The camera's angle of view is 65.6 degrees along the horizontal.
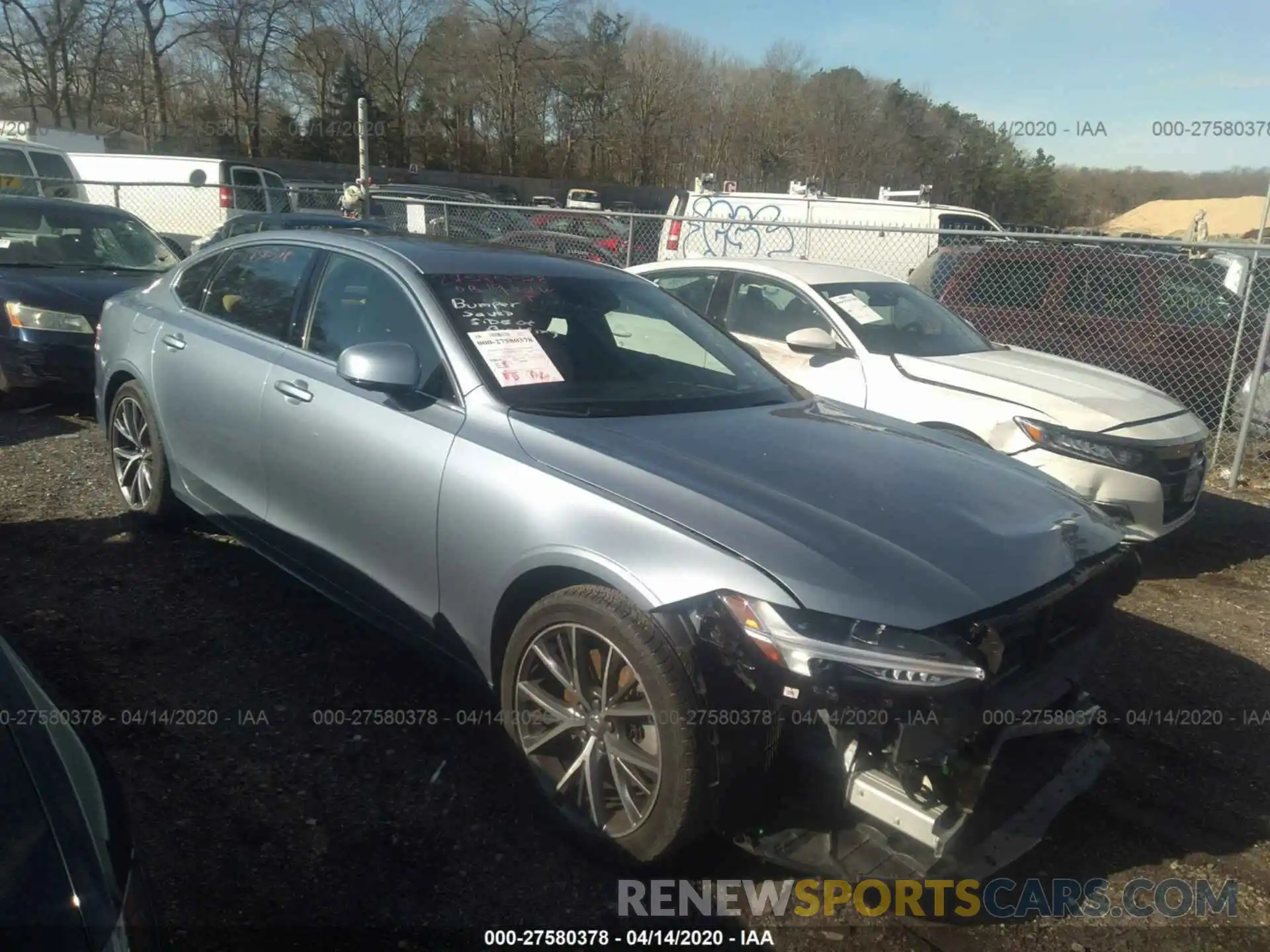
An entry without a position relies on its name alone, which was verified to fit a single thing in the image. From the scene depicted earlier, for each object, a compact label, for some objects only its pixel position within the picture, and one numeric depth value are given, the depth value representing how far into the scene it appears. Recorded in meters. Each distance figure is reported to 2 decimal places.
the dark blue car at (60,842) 1.44
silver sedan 2.41
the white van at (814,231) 14.27
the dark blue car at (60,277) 6.82
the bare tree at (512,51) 51.38
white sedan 5.38
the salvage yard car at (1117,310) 8.41
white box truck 18.83
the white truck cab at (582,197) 38.25
